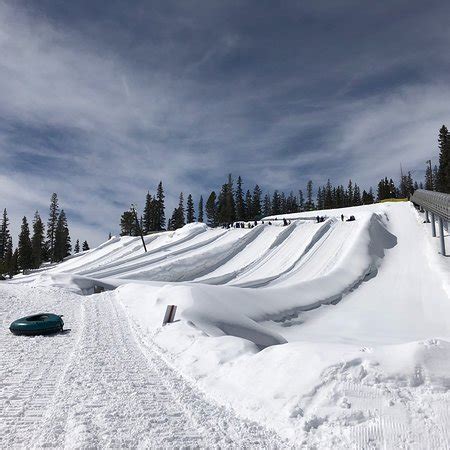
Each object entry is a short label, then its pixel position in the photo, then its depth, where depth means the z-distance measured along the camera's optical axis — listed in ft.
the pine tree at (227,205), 284.61
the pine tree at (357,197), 334.60
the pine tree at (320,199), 386.18
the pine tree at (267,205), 404.77
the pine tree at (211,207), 312.75
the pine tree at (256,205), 324.19
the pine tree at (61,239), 264.72
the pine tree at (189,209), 313.12
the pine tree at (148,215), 283.42
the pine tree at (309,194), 418.72
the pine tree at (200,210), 328.33
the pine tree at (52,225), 267.57
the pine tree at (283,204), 383.59
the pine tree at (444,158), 203.10
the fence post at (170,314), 37.09
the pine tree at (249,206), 321.91
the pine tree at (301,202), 420.03
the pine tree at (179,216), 308.34
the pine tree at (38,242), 257.14
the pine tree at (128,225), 269.23
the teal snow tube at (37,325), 34.37
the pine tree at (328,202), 325.62
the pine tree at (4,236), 288.71
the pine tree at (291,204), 389.64
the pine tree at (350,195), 343.22
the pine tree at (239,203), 299.52
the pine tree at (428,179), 256.95
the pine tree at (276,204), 374.22
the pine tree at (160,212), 281.33
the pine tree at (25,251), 234.17
